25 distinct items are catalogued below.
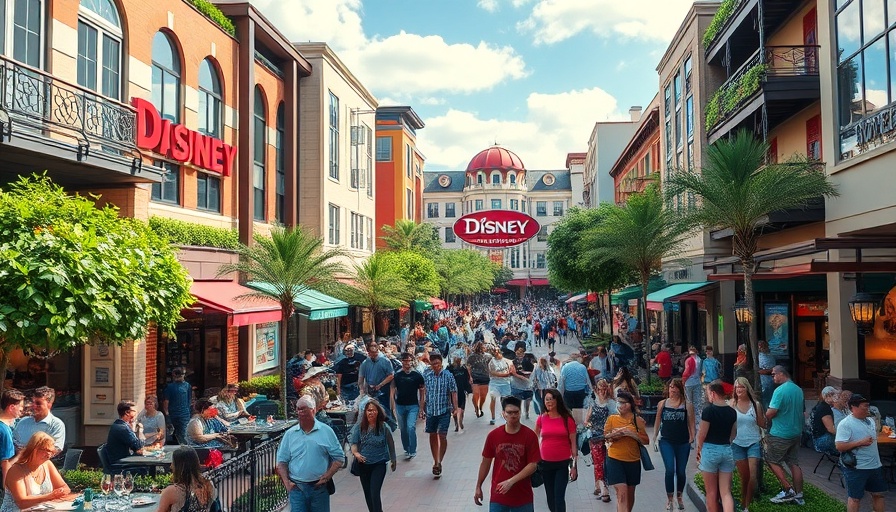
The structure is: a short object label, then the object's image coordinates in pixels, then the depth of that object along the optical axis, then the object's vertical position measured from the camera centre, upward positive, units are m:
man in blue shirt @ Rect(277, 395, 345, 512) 7.83 -1.81
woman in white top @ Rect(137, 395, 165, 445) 11.11 -1.95
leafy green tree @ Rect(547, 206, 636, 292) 32.47 +1.13
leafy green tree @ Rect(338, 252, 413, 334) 27.67 -0.02
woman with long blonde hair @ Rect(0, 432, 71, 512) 7.00 -1.75
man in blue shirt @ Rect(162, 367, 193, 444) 13.50 -2.03
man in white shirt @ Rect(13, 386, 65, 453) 8.94 -1.59
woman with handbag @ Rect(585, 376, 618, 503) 10.17 -1.86
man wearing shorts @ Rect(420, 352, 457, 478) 12.28 -1.98
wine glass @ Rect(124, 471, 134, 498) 7.64 -1.98
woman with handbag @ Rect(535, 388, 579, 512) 8.58 -1.83
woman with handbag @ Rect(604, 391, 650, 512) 8.80 -1.90
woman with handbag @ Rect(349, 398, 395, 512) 9.15 -1.95
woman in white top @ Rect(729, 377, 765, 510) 9.23 -1.86
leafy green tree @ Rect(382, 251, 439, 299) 33.41 +0.69
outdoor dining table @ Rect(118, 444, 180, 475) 9.91 -2.25
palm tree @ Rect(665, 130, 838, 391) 13.24 +1.69
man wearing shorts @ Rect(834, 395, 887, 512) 8.43 -1.91
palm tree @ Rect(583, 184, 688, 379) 20.61 +1.39
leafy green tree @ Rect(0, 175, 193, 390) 7.85 +0.16
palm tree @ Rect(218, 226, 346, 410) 15.72 +0.45
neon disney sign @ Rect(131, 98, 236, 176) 16.06 +3.40
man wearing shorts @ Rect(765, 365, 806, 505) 9.77 -1.93
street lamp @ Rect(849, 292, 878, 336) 12.37 -0.42
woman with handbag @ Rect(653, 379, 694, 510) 9.32 -1.79
